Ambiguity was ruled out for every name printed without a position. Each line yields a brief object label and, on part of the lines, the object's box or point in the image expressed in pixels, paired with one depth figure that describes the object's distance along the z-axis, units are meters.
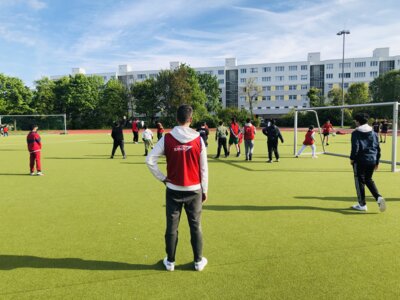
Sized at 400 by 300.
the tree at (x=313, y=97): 62.81
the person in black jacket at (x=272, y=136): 13.52
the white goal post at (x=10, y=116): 45.47
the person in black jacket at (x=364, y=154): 6.10
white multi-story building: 87.50
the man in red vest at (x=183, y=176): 3.71
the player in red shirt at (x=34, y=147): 10.79
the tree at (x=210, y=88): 76.94
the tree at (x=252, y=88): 77.66
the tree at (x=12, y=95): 59.59
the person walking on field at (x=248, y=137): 14.25
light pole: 53.34
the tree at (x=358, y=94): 62.91
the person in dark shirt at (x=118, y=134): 15.34
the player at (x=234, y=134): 15.63
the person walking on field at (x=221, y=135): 15.51
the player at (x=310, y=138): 14.42
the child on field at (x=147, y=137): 16.50
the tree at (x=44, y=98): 62.91
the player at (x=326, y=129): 21.44
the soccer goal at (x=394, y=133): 10.92
